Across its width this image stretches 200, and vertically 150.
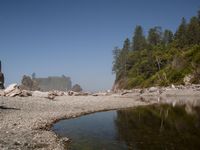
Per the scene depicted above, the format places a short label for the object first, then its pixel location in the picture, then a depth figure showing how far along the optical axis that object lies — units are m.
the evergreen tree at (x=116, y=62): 118.14
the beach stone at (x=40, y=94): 42.89
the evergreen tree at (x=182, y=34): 100.29
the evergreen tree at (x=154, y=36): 120.74
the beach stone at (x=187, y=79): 62.72
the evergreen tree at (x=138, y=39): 119.23
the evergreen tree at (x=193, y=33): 96.33
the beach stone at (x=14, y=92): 38.84
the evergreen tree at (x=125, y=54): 109.03
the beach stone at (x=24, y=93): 40.50
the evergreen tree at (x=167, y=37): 120.33
